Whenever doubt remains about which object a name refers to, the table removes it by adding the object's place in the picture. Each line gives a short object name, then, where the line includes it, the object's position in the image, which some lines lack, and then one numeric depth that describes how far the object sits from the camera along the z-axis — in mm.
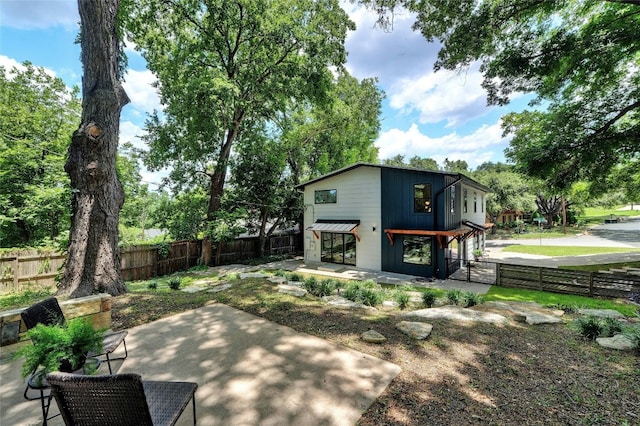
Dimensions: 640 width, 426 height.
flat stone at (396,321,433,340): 4227
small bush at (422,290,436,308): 6684
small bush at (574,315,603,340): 4234
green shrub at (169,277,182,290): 8055
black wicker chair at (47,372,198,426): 1673
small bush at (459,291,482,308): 6672
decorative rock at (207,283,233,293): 7425
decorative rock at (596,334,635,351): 3721
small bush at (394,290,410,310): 6495
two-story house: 11914
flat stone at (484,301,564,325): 5168
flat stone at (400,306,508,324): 5152
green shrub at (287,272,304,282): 9156
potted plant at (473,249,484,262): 16578
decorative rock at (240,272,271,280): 9633
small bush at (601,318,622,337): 4180
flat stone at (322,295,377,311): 6062
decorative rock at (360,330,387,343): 4035
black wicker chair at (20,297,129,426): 2913
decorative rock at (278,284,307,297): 7009
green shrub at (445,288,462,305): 6848
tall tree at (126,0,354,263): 12117
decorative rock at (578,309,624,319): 5599
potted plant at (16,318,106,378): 2193
